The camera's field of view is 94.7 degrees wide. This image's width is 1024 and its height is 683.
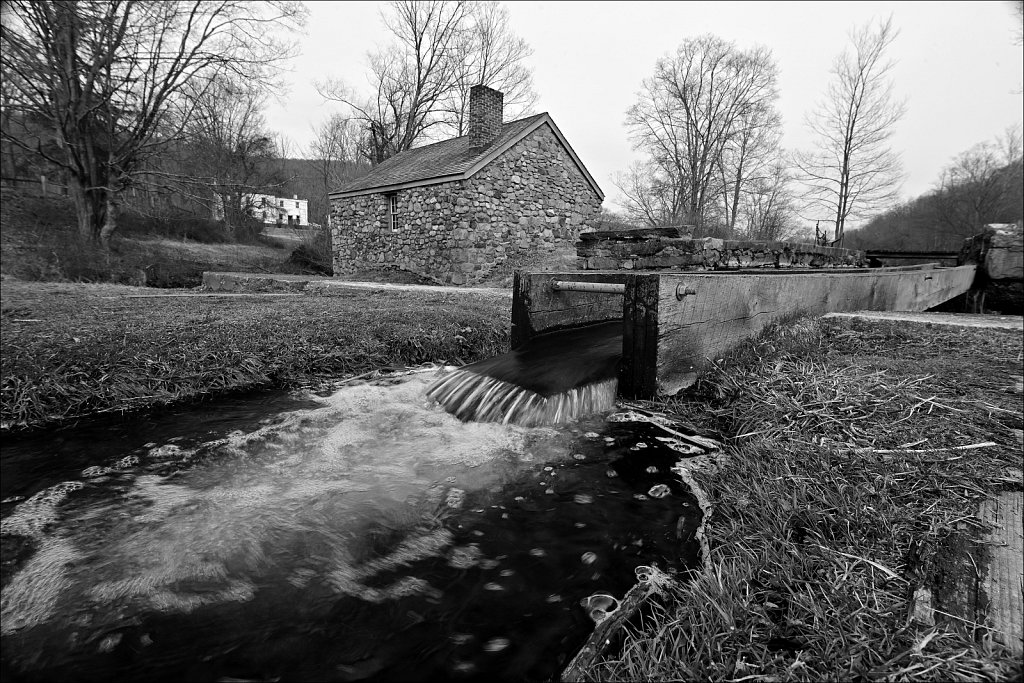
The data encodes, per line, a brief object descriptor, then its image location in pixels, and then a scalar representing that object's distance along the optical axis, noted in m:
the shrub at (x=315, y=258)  21.38
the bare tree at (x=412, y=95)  25.05
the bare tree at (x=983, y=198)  25.28
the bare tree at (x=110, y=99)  13.60
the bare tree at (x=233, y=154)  25.31
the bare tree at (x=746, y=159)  25.17
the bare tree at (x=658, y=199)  24.30
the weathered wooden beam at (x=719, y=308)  3.35
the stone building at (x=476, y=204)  13.45
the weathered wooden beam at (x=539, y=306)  4.48
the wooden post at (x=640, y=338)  3.29
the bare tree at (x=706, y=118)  25.17
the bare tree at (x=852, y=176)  23.97
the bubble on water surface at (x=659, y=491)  2.29
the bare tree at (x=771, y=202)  23.98
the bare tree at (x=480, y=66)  25.38
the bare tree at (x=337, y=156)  34.00
